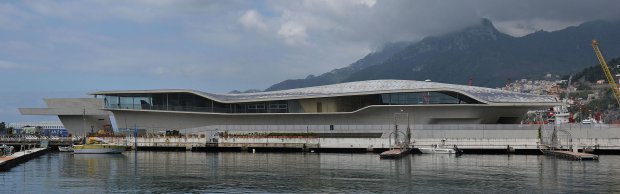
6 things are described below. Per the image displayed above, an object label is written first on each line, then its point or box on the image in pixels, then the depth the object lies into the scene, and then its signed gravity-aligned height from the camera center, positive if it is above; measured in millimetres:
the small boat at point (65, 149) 90938 -2295
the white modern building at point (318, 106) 90000 +2858
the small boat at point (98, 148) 81194 -2021
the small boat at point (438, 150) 77012 -2507
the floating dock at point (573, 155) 66312 -2829
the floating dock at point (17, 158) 57719 -2407
